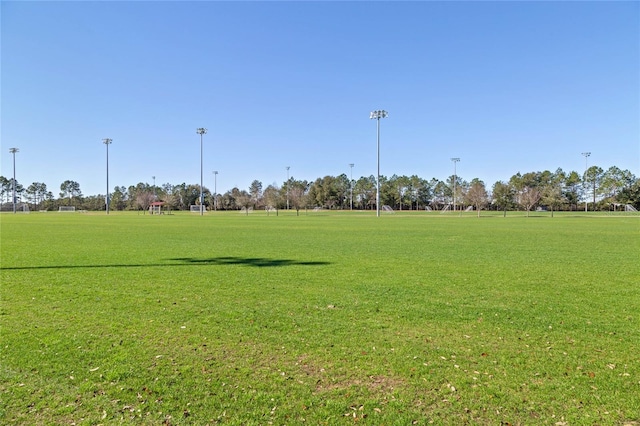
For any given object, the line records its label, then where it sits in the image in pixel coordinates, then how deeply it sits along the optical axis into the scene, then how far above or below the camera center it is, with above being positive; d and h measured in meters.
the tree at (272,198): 104.56 +2.83
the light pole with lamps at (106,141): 85.69 +14.78
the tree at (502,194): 102.43 +3.84
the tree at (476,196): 79.45 +2.60
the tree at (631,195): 105.38 +3.62
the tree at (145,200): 124.31 +2.80
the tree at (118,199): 155.50 +3.95
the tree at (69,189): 167.12 +8.48
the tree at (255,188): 166.14 +9.25
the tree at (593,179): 118.78 +9.09
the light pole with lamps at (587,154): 103.98 +14.55
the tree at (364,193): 140.50 +5.60
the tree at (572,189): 121.69 +6.21
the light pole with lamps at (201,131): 82.11 +16.36
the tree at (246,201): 120.49 +2.33
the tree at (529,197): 80.81 +2.40
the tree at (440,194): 138.88 +5.17
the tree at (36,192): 158.88 +6.83
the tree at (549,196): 80.25 +2.75
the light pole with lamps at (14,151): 96.12 +14.22
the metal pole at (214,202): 139.68 +2.41
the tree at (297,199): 93.69 +2.37
